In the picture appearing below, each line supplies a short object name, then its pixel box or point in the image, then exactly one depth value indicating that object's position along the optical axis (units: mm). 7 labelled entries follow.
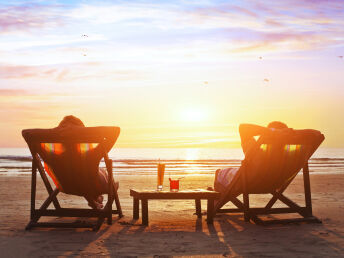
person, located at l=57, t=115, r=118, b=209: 6004
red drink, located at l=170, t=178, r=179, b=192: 6480
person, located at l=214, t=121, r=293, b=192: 6027
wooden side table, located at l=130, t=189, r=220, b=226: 6039
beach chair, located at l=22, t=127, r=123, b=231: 5738
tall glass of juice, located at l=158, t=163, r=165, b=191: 6603
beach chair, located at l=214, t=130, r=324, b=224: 6094
